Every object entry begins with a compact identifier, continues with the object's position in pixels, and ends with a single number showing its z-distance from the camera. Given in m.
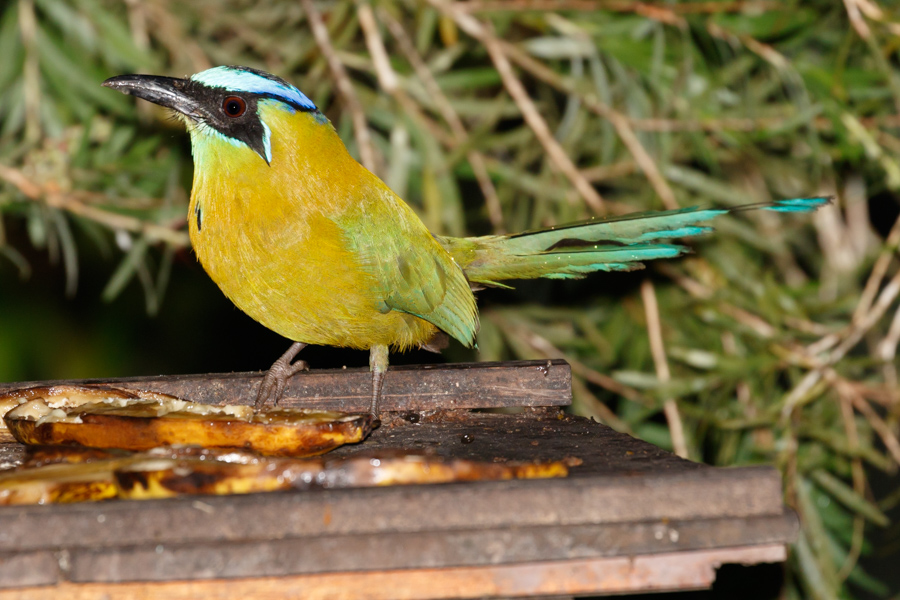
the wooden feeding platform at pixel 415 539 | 2.62
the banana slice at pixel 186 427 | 3.52
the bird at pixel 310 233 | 4.71
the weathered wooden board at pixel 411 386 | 4.55
